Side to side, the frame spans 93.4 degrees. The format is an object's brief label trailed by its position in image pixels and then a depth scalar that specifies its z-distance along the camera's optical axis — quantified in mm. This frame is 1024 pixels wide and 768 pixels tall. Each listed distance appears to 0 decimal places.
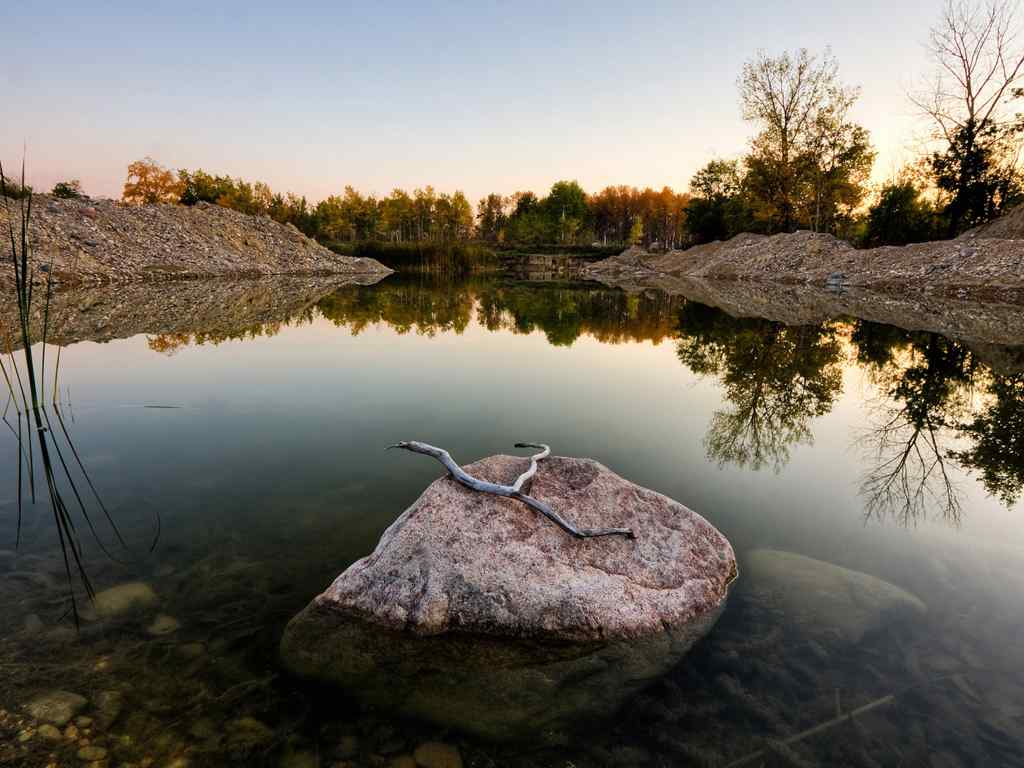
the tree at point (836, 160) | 44406
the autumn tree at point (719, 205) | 56250
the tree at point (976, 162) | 30453
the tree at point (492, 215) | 120062
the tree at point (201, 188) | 89625
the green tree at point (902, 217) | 36125
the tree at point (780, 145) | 45469
